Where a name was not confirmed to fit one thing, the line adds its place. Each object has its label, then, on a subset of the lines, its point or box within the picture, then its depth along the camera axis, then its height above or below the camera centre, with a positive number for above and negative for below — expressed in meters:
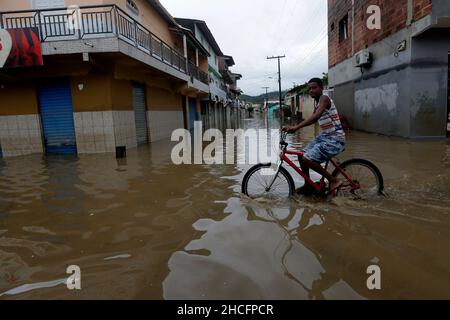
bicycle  4.61 -0.86
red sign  9.95 +2.59
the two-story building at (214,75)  24.70 +5.56
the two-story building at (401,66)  10.82 +1.83
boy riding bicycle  4.36 -0.25
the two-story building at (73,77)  10.08 +1.91
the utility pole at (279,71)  51.62 +7.73
